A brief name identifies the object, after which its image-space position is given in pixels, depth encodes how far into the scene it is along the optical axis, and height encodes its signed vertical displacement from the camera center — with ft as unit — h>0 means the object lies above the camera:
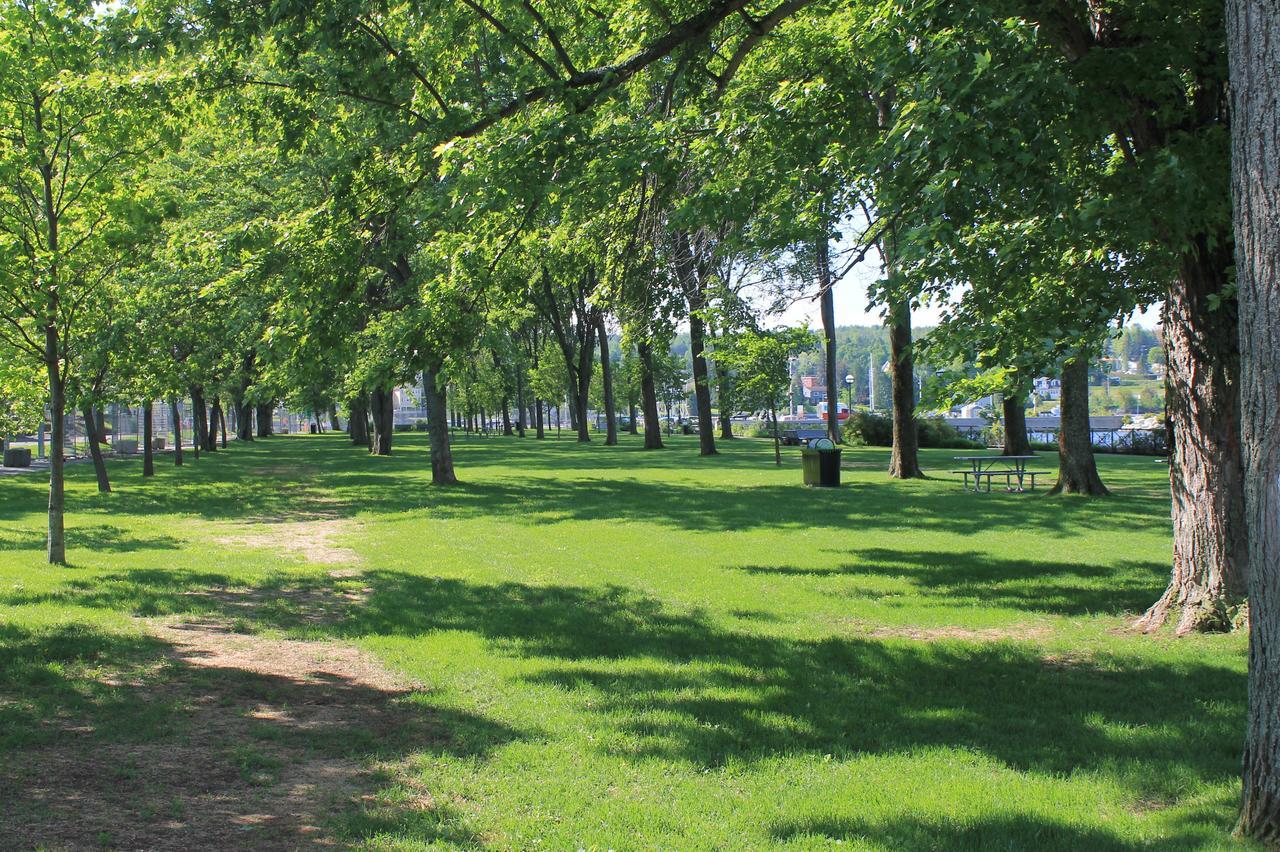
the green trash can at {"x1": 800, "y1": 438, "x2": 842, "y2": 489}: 72.33 -4.36
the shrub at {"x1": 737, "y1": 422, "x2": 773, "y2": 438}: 210.03 -5.12
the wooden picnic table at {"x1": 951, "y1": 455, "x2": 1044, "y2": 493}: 69.59 -5.25
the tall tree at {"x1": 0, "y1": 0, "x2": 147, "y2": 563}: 33.17 +9.61
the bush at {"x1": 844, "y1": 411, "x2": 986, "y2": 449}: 139.74 -4.35
